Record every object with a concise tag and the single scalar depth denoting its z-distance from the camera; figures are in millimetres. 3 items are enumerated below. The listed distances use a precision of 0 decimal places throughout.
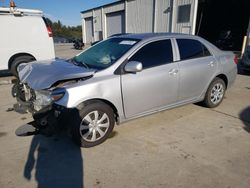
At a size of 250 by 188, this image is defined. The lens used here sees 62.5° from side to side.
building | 15953
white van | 6855
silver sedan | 2887
